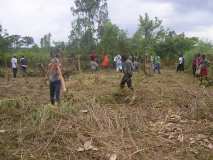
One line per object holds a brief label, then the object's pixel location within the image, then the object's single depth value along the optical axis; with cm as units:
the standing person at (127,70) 679
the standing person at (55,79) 511
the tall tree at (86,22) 2113
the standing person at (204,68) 817
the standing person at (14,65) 1063
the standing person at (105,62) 1302
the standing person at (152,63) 1241
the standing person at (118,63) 1218
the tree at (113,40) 1651
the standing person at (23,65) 1188
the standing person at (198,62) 855
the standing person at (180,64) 1224
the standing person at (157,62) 1198
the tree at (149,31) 1870
